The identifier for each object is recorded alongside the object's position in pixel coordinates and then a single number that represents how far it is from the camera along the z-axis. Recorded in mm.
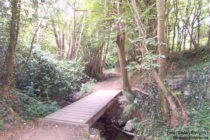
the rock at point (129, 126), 4162
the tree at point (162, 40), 2570
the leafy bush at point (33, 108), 3514
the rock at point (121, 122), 4639
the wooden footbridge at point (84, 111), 3369
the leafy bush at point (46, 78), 4383
